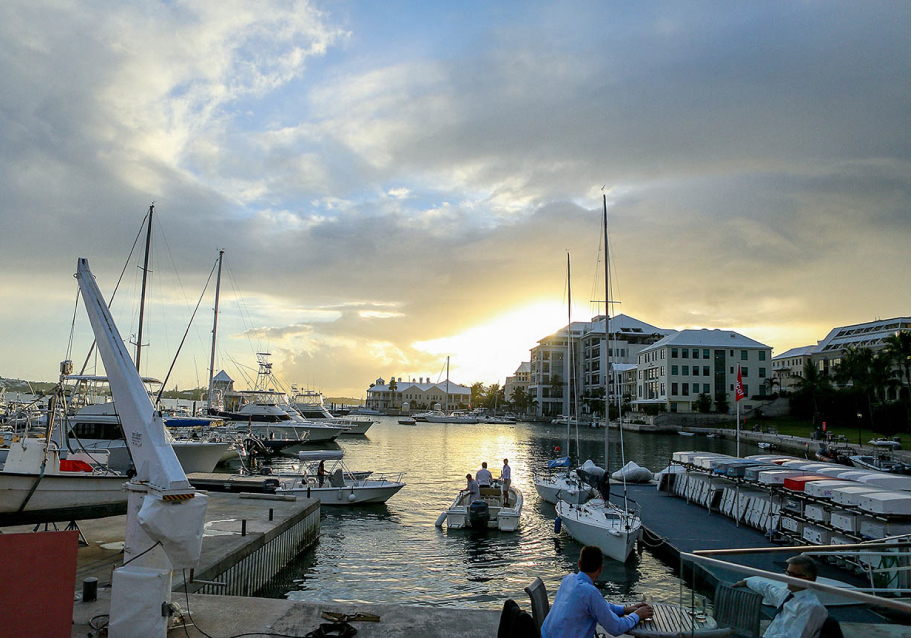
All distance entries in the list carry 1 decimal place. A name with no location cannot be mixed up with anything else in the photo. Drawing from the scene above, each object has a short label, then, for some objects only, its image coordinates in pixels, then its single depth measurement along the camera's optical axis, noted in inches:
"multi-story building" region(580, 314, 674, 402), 5738.2
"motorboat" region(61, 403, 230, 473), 1523.1
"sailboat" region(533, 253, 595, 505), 1034.8
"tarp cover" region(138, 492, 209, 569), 302.2
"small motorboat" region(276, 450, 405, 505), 1090.1
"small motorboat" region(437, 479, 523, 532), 912.3
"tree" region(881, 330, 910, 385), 3078.2
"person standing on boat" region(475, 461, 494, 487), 989.8
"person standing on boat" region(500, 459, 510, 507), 1015.5
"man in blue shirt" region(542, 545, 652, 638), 230.2
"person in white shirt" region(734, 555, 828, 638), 201.6
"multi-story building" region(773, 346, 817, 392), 5101.4
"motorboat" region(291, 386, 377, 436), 3410.4
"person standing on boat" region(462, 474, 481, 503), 967.6
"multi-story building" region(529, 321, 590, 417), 6471.5
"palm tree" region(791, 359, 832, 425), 3521.2
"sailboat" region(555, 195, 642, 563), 748.0
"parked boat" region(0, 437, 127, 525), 535.5
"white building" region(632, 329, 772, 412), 4168.3
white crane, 291.6
